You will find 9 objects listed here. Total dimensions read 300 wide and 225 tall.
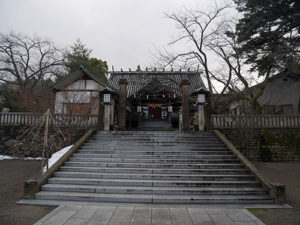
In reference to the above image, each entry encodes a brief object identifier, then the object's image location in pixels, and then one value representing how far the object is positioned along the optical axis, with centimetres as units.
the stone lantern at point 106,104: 1119
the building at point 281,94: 1572
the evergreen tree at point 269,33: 1142
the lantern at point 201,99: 1109
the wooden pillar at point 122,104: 1193
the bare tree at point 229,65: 1332
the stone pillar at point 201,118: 1109
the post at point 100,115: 1098
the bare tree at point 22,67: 1875
